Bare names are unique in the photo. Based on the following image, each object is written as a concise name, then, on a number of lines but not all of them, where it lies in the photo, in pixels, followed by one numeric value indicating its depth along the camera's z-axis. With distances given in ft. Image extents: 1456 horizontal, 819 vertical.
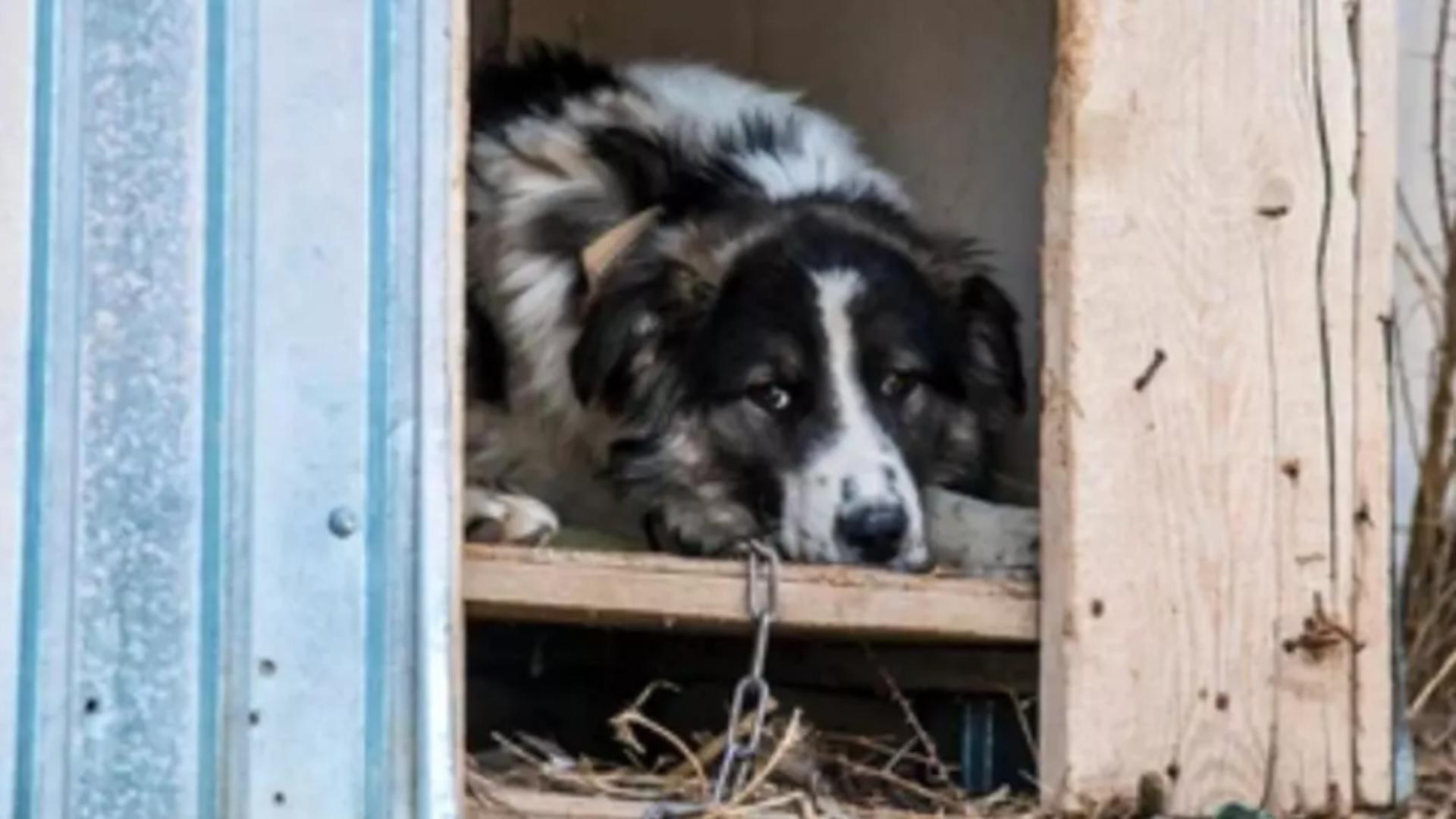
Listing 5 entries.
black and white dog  27.06
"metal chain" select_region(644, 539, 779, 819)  23.01
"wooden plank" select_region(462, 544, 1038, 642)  23.63
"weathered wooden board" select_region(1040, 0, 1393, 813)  23.83
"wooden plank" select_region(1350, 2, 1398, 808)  24.24
